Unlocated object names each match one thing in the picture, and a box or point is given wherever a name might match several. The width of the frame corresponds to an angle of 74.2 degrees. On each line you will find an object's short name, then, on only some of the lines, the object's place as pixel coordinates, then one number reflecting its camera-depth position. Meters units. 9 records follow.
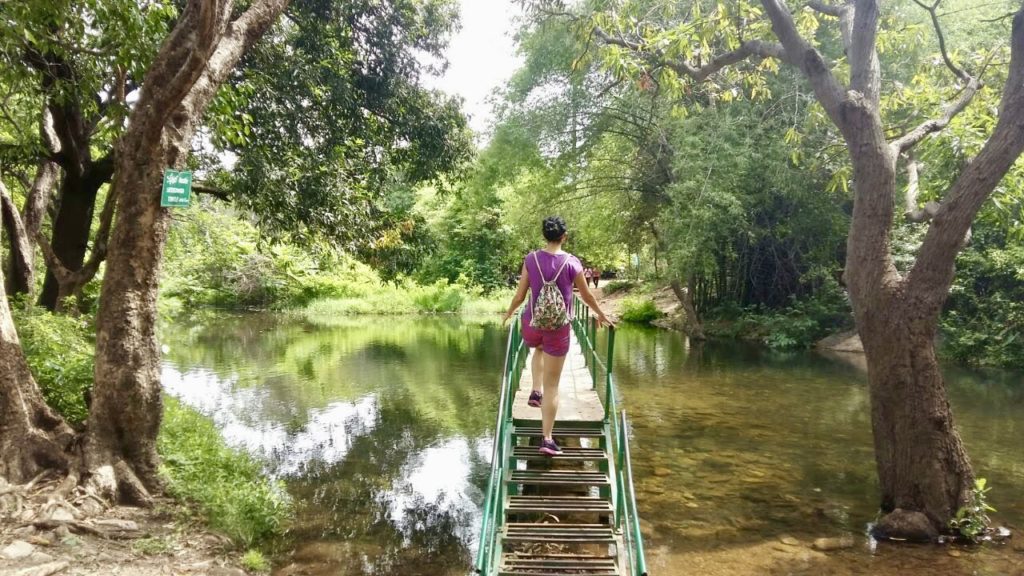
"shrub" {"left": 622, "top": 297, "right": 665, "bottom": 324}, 30.32
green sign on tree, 5.23
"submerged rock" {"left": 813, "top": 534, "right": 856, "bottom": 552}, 6.24
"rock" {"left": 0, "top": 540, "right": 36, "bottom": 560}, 4.25
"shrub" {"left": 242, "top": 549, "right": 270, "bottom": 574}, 5.25
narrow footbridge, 4.43
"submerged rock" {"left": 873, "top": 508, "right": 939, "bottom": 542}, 6.04
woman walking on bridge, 4.89
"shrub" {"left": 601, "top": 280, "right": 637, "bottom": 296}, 39.12
